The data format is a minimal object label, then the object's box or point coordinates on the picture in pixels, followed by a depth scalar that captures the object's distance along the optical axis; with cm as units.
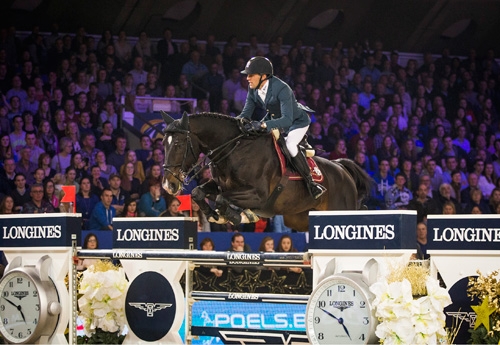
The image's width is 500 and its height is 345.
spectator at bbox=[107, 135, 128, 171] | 2089
